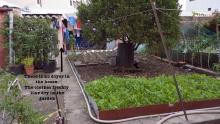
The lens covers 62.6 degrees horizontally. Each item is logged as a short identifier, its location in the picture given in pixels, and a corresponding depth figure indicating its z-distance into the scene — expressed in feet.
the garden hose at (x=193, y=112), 10.12
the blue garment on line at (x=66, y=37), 39.51
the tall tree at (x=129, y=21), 18.60
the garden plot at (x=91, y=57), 25.96
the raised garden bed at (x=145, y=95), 10.41
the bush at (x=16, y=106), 6.97
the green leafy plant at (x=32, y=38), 20.22
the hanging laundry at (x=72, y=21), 42.57
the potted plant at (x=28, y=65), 19.86
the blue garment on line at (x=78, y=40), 44.44
